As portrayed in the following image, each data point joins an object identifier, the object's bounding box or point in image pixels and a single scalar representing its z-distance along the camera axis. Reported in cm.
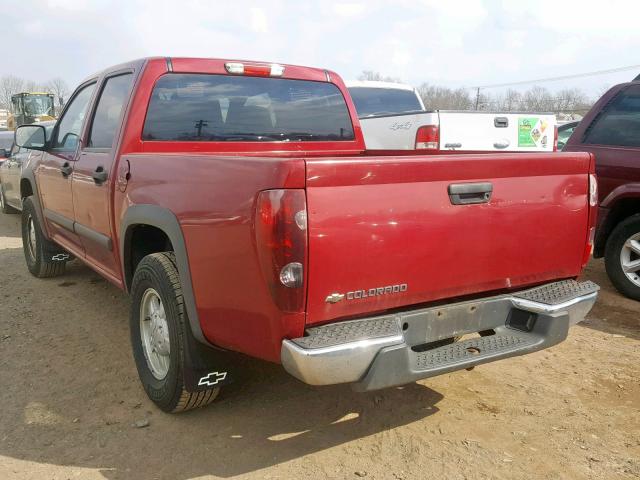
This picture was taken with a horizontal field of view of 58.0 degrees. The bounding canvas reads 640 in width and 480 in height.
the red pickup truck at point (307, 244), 228
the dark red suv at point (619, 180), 516
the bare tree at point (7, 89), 9825
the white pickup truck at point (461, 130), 695
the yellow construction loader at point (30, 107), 3219
